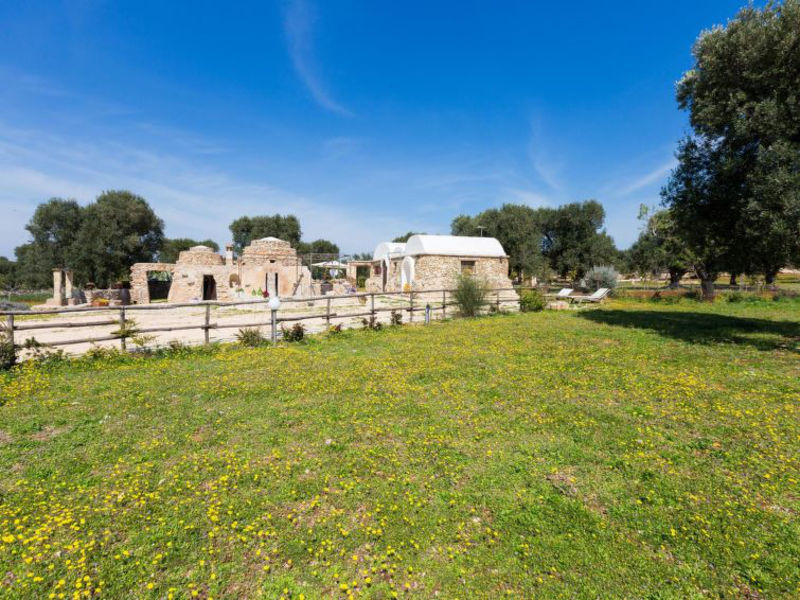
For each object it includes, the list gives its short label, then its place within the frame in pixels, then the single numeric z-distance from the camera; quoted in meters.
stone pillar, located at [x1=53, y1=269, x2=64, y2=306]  21.77
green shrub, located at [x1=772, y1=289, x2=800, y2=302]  21.91
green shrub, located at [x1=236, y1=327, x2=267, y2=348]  9.77
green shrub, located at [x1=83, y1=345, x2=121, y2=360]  7.81
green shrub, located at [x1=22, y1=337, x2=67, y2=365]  7.17
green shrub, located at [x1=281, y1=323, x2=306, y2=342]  10.48
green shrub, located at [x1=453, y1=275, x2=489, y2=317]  15.95
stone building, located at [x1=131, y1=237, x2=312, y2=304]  24.98
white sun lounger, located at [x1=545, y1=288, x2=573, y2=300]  24.34
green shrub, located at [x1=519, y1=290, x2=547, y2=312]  18.75
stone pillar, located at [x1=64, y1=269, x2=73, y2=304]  23.90
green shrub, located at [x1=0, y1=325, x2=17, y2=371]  6.86
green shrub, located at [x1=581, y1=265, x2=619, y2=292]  30.22
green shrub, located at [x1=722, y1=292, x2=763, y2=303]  22.64
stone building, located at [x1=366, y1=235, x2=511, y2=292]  27.25
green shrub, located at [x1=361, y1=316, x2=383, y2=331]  12.42
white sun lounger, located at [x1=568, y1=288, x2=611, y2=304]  23.50
